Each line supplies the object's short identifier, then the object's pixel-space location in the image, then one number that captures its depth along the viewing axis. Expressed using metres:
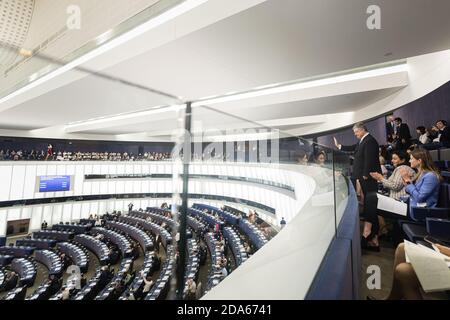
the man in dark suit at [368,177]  1.93
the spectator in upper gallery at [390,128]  5.18
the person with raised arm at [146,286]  4.92
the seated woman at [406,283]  1.06
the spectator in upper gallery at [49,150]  12.29
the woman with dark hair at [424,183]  1.80
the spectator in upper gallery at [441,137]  3.19
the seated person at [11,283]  6.50
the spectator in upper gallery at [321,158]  2.09
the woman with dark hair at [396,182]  2.24
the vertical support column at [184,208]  0.60
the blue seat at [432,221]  1.55
